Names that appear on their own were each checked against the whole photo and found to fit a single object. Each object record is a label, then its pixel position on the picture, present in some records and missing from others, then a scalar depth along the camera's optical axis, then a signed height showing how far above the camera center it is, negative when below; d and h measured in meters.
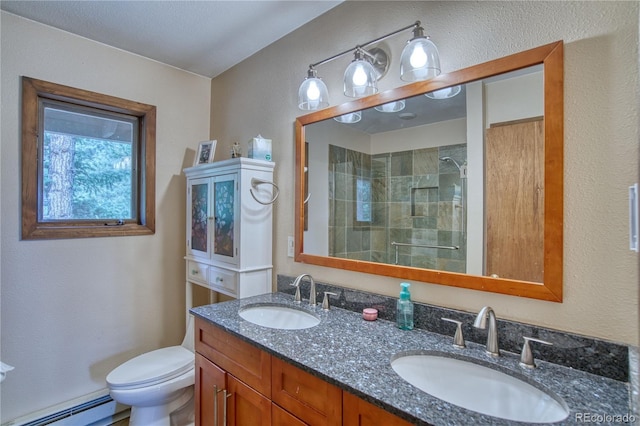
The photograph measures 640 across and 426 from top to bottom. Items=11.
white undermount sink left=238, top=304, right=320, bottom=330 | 1.49 -0.52
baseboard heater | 1.74 -1.19
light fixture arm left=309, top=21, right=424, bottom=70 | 1.20 +0.76
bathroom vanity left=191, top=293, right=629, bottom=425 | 0.76 -0.47
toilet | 1.57 -0.91
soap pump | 1.22 -0.39
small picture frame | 2.15 +0.43
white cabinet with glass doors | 1.75 -0.08
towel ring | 1.78 +0.16
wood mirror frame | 0.97 +0.13
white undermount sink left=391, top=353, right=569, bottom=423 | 0.82 -0.52
